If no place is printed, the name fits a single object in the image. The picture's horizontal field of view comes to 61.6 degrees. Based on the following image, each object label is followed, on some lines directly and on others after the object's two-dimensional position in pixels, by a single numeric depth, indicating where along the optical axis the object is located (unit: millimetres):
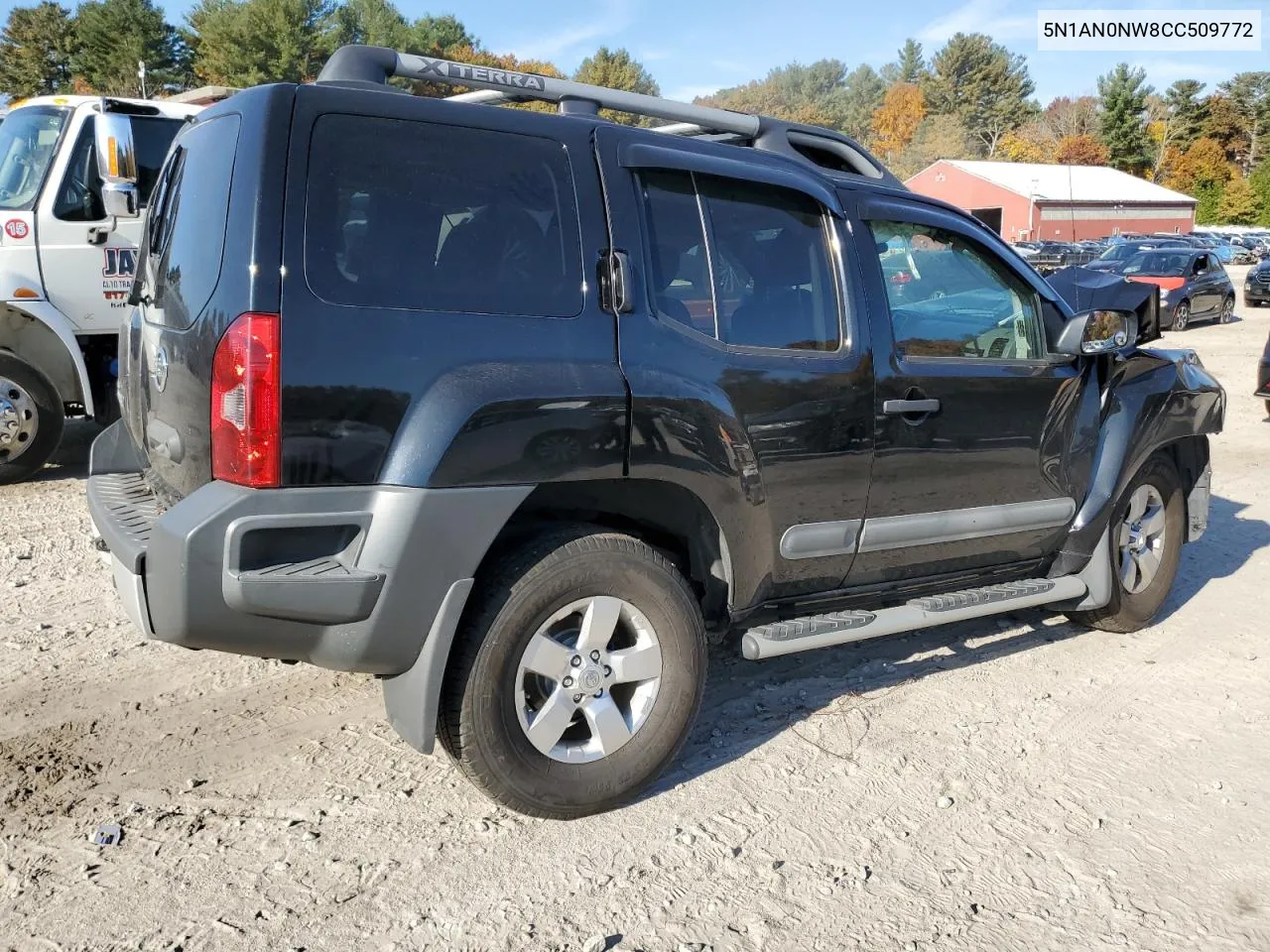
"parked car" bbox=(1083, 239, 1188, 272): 23052
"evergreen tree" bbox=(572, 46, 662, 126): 91875
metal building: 60625
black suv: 2754
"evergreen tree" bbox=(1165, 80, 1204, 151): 86938
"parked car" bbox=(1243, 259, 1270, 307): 26484
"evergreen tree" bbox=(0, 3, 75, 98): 59719
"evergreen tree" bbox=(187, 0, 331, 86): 56562
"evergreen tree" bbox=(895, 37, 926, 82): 131000
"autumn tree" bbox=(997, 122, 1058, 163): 92938
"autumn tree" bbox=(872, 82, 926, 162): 111125
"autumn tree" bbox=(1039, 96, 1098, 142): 97500
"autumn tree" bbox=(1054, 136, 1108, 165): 87394
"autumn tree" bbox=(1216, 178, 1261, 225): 73625
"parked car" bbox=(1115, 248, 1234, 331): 21281
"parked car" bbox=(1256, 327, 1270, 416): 10773
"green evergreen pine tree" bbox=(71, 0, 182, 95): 58562
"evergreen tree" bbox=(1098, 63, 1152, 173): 83062
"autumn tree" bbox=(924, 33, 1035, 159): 107375
